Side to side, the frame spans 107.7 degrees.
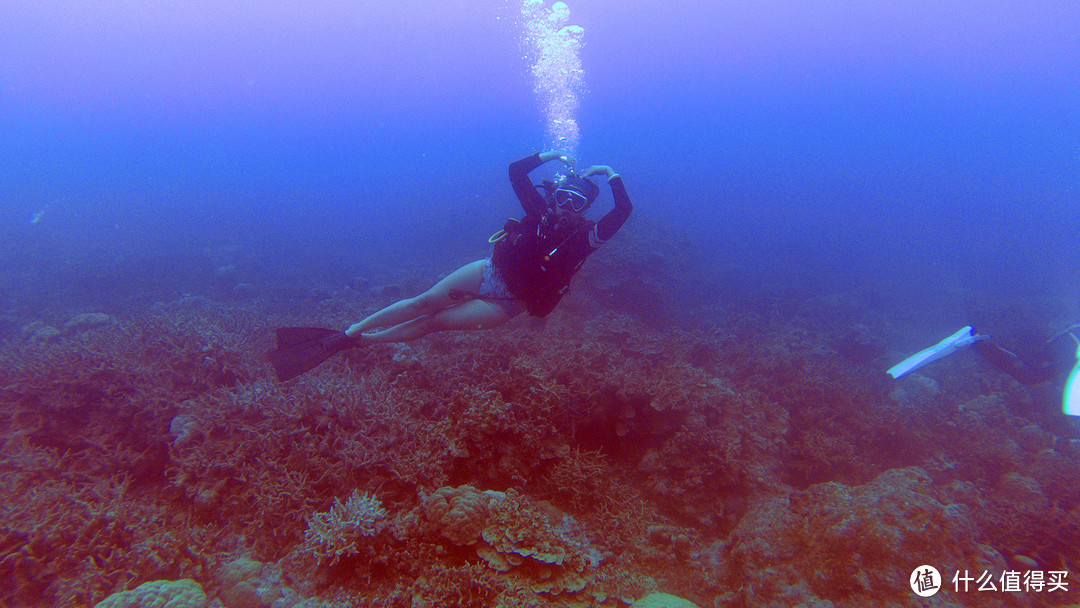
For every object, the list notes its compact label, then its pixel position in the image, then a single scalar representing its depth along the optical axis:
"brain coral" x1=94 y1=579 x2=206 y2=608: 2.69
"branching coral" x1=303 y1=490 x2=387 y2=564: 3.00
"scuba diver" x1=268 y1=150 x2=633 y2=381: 4.15
